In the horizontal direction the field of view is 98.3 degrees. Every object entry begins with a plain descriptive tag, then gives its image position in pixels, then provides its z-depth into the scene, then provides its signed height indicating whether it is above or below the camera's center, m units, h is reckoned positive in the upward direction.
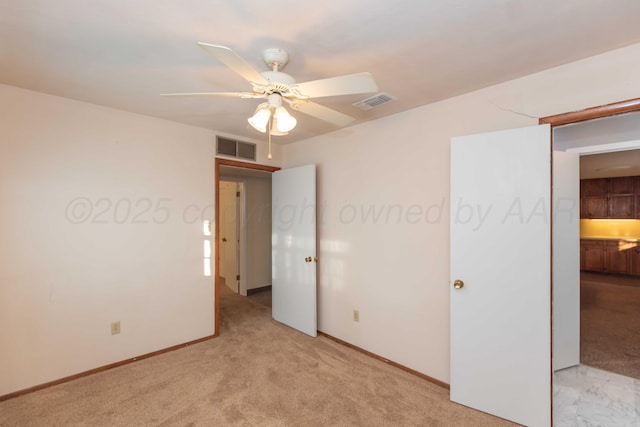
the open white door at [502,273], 1.87 -0.42
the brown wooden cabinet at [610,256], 2.71 -0.55
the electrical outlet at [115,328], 2.65 -1.09
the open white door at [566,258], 2.08 -0.34
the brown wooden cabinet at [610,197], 2.60 +0.22
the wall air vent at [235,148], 3.36 +0.83
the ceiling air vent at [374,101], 2.33 +1.00
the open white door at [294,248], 3.37 -0.44
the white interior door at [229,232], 5.38 -0.35
